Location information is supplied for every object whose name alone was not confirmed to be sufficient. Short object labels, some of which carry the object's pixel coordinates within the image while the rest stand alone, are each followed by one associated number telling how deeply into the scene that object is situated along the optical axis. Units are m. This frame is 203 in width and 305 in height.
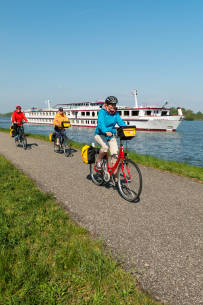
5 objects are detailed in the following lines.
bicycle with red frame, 3.96
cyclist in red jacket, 10.50
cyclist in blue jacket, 4.26
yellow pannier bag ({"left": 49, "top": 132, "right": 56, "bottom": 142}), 9.81
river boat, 35.12
